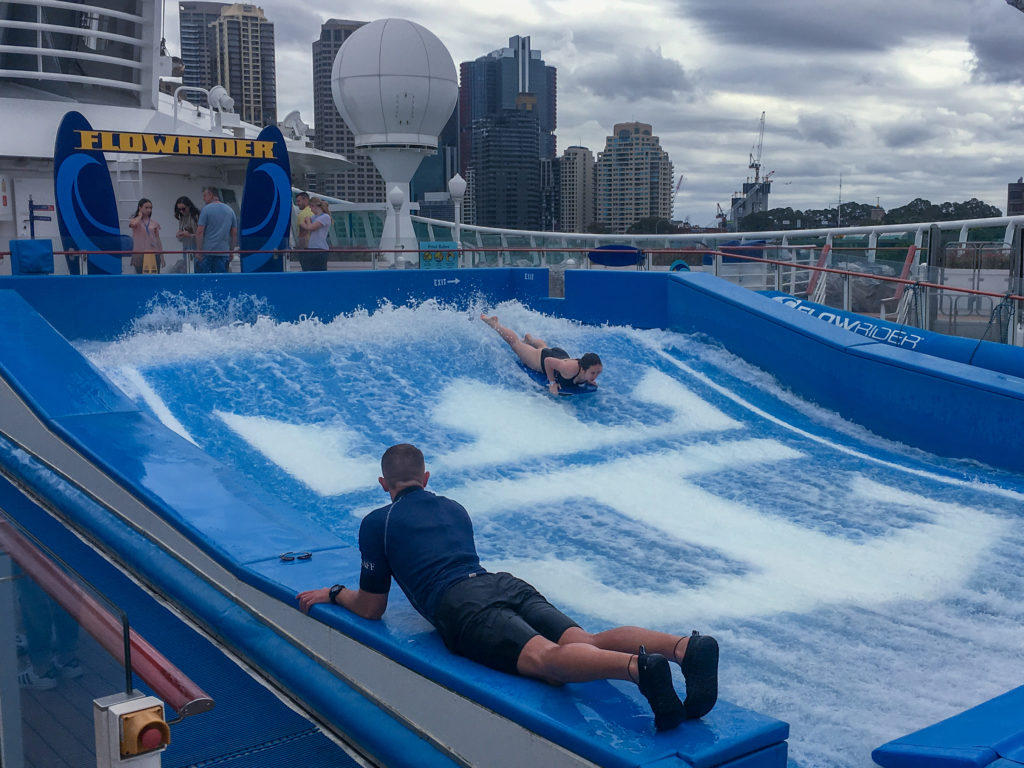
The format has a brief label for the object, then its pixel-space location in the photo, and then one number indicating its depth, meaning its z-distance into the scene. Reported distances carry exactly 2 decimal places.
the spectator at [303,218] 13.05
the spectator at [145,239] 10.69
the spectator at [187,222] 12.01
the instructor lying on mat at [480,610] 2.78
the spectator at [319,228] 12.89
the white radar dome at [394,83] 22.92
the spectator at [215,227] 11.78
